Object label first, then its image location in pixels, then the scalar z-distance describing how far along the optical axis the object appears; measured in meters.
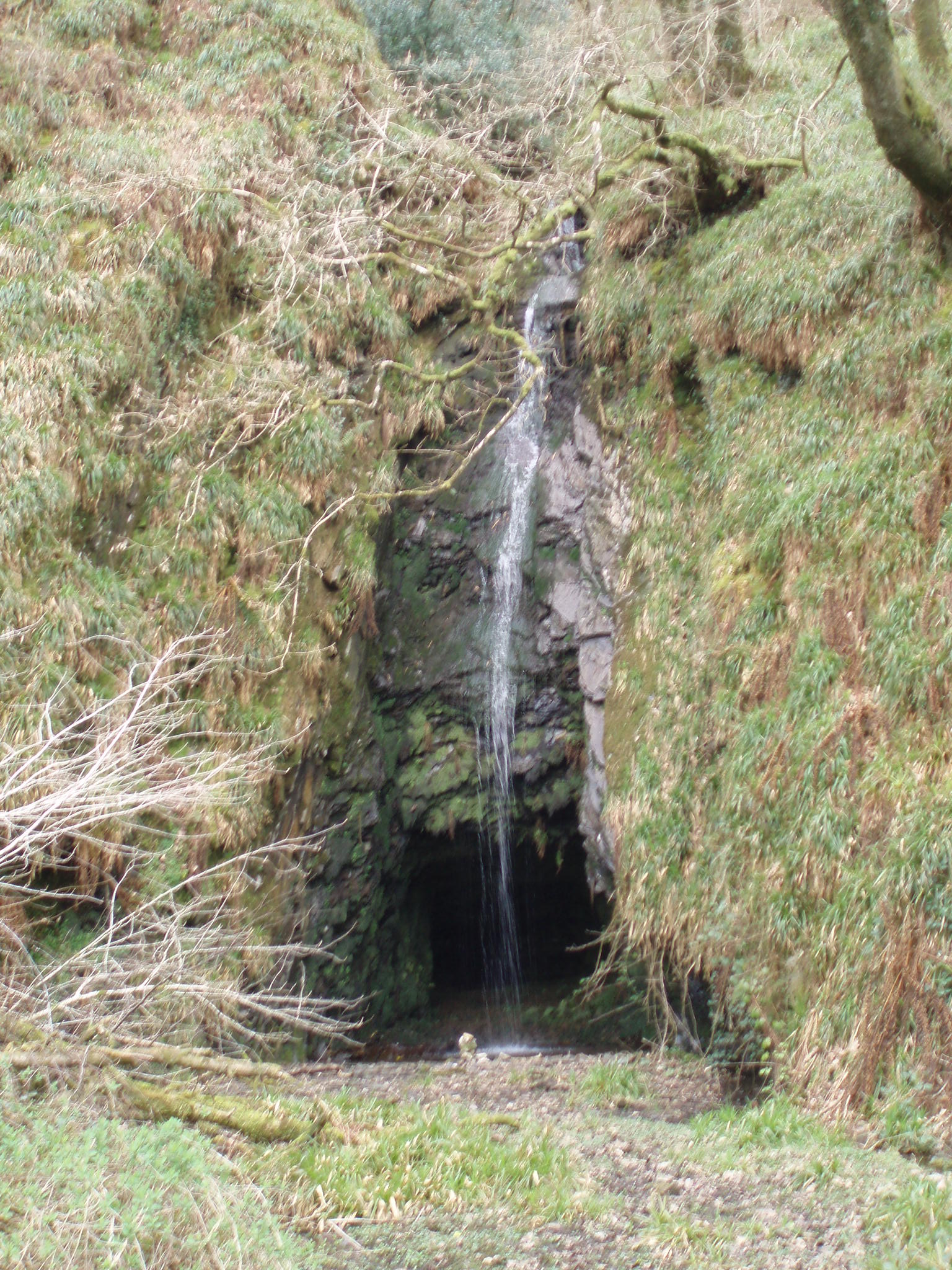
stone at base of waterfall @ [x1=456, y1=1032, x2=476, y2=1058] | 9.57
